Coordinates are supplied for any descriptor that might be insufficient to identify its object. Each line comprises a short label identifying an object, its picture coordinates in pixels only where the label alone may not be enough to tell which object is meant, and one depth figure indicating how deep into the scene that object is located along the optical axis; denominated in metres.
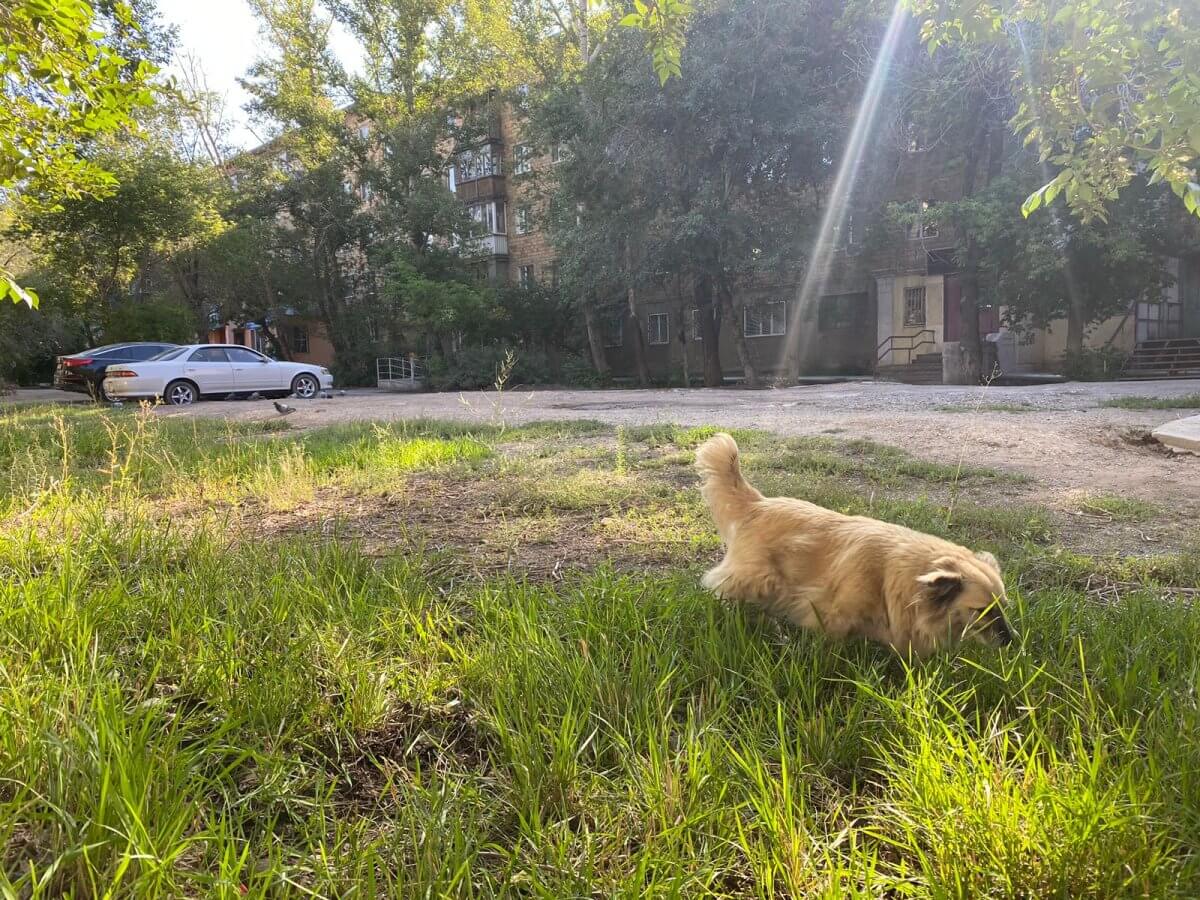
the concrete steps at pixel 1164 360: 20.28
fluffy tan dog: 1.96
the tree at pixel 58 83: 3.18
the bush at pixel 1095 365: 19.34
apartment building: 23.64
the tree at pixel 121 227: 19.62
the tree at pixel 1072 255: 17.11
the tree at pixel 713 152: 18.02
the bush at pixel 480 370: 25.23
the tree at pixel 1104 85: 3.04
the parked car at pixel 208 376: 14.70
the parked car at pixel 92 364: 15.72
